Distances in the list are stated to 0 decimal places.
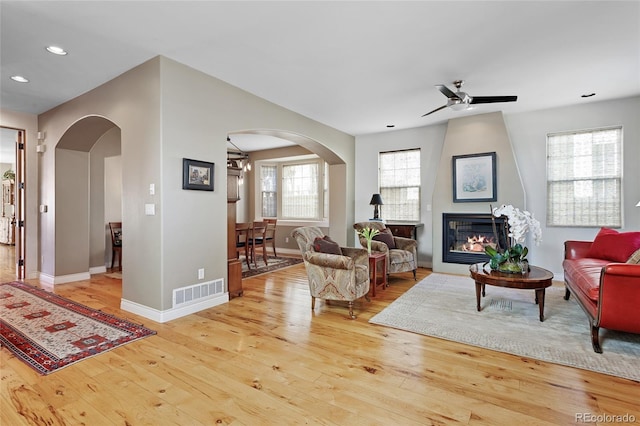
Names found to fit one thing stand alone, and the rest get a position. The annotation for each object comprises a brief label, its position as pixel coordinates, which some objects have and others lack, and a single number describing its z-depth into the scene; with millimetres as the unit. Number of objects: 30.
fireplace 5434
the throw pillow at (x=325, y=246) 3814
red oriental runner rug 2523
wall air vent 3447
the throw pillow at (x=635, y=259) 2861
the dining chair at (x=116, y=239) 5758
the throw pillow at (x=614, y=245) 3615
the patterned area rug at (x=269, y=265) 5834
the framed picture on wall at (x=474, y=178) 5379
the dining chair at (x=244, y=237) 6051
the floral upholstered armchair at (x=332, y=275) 3398
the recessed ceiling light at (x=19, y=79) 3828
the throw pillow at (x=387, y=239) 5227
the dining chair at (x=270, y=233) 7142
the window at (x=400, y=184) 6527
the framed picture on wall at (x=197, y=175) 3504
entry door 5254
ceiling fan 3729
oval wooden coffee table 3107
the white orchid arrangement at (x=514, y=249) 3406
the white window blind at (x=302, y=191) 8227
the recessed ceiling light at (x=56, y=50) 3159
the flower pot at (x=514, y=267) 3402
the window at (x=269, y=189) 8977
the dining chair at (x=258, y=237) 6250
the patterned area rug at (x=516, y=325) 2479
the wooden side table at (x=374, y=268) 4160
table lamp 6391
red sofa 2354
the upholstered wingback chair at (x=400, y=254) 4748
